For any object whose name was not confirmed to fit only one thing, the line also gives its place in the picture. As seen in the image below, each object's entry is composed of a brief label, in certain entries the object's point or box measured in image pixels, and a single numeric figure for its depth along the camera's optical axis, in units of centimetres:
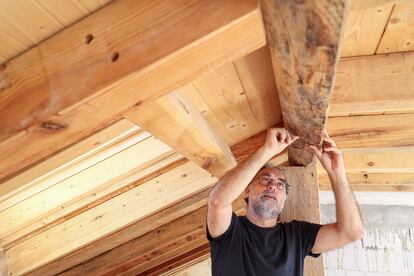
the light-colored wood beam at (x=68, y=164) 152
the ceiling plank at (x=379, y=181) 405
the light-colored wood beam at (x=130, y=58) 86
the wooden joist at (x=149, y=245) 363
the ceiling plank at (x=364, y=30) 146
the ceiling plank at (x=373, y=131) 244
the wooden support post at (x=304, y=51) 76
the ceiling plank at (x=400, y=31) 145
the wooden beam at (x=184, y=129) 123
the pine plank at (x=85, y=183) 221
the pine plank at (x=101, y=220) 269
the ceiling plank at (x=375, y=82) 185
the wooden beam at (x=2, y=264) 262
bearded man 192
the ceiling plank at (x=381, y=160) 340
